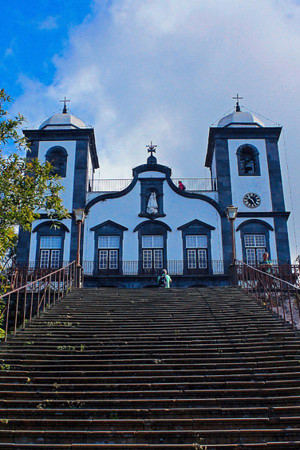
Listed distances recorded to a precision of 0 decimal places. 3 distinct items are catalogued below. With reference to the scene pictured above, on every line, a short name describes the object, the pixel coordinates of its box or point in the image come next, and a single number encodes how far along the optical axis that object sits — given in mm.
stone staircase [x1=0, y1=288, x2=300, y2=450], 6750
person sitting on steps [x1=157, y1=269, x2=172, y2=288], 18047
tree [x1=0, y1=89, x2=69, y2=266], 10523
